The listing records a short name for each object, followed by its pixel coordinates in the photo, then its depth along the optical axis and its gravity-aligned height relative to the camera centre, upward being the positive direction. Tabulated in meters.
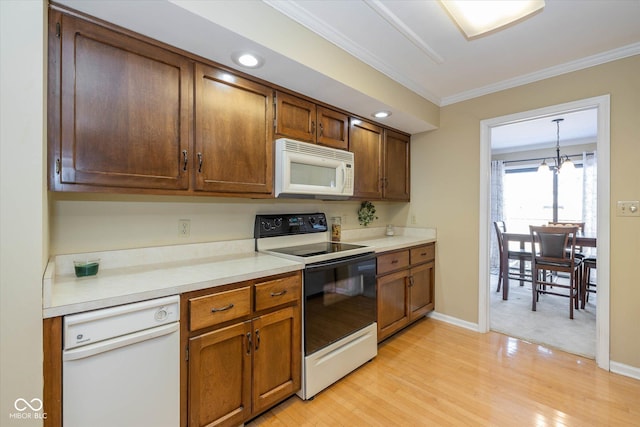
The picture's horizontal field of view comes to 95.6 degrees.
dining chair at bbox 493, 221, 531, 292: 3.99 -0.61
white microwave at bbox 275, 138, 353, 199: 2.02 +0.32
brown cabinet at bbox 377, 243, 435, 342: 2.53 -0.72
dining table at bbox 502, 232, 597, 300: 3.86 -0.46
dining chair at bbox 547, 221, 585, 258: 4.37 -0.18
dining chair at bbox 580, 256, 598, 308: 3.39 -0.75
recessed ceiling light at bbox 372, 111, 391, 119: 2.63 +0.91
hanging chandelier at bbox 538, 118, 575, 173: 4.04 +0.73
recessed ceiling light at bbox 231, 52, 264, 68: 1.64 +0.89
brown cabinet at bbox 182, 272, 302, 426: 1.39 -0.74
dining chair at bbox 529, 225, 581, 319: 3.39 -0.50
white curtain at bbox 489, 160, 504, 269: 5.77 +0.41
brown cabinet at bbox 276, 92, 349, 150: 2.08 +0.71
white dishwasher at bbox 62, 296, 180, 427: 1.09 -0.63
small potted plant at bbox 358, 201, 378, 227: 3.21 -0.01
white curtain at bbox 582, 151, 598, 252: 4.72 +0.34
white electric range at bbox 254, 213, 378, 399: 1.87 -0.60
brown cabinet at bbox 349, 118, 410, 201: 2.72 +0.53
